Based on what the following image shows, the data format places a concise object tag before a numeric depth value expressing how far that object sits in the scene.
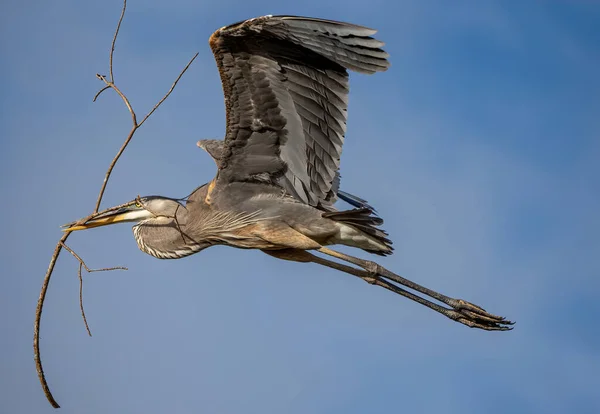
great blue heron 14.74
